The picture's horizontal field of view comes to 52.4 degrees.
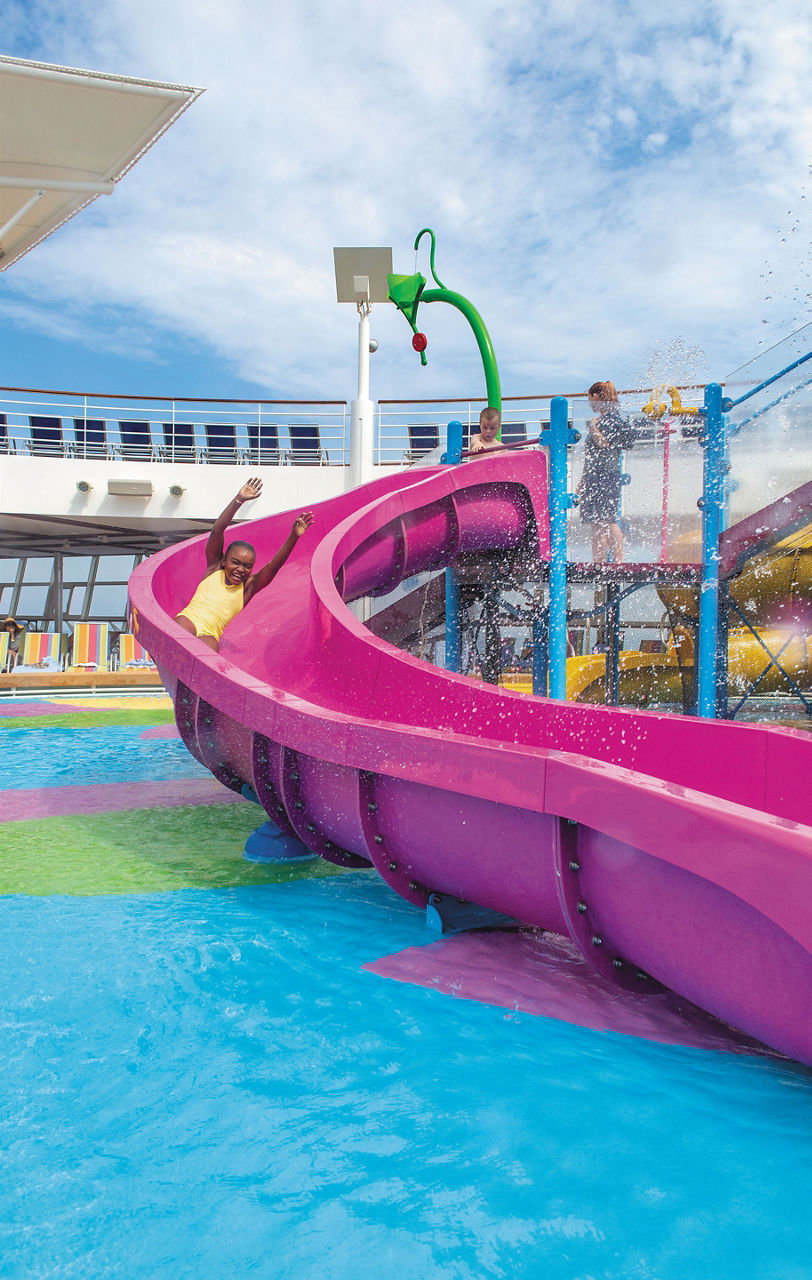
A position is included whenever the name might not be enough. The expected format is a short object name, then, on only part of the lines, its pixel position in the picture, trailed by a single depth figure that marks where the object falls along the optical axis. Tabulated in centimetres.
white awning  695
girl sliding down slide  419
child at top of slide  664
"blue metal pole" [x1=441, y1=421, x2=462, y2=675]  773
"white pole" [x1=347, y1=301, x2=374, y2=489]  1450
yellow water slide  780
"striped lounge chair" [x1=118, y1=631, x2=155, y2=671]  1477
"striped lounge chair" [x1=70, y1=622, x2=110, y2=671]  1429
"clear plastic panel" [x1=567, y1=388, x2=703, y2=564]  596
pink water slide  175
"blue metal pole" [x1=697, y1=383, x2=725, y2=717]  594
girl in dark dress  596
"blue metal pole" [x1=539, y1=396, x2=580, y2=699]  593
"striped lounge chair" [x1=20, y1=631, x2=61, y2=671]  1448
